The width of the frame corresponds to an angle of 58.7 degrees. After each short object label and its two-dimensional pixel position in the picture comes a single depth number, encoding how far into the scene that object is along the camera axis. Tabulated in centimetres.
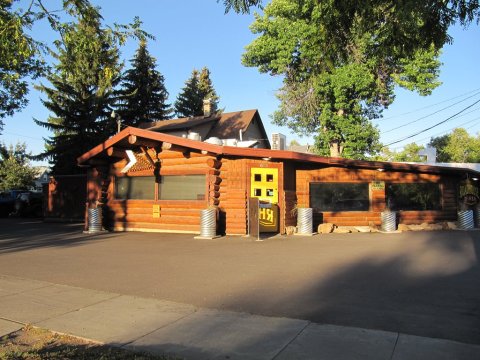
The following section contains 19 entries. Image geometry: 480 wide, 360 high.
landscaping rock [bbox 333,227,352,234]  1598
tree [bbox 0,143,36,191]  5253
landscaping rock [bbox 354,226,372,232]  1650
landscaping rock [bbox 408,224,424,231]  1656
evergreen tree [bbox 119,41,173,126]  3609
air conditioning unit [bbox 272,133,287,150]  2129
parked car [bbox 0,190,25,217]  3005
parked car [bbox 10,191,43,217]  2941
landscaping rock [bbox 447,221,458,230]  1658
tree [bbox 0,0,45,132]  709
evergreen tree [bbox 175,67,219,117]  4425
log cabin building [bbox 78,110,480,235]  1527
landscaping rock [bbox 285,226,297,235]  1535
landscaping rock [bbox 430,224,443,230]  1664
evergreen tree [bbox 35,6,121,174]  3094
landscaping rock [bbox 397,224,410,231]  1656
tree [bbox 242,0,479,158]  2952
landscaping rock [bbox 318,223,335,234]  1590
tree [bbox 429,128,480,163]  6675
